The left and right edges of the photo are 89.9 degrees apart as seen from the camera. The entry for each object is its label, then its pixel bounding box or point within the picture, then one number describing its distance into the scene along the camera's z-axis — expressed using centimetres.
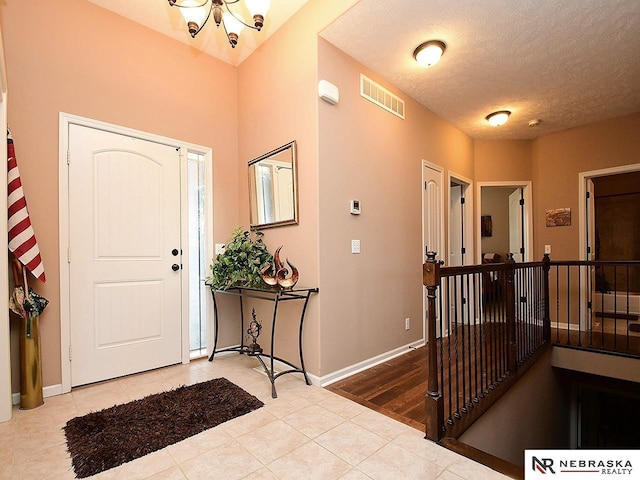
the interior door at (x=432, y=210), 407
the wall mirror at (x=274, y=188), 297
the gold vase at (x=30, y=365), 229
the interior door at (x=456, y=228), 497
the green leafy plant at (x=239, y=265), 300
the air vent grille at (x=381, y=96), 324
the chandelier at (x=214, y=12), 217
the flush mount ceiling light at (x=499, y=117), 412
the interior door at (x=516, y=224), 521
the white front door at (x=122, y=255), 268
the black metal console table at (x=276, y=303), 261
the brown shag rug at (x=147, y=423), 176
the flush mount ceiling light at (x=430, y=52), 286
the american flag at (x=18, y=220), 227
